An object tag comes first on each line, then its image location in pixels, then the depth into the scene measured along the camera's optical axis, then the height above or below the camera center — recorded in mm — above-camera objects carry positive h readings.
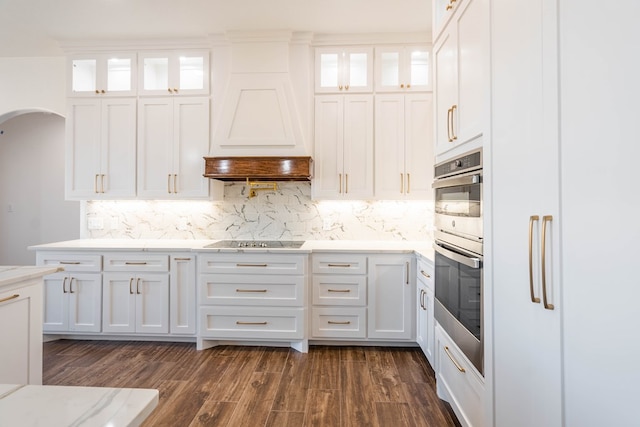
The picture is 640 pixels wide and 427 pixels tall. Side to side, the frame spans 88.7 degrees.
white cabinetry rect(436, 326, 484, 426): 1545 -894
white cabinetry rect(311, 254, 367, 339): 2920 -715
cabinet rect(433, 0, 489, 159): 1458 +726
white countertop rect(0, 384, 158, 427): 585 -367
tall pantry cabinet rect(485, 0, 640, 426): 729 +11
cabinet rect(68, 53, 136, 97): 3252 +1431
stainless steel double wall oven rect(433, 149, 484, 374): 1504 -186
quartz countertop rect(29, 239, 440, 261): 2875 -279
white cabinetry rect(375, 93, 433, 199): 3121 +673
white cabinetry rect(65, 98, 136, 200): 3256 +681
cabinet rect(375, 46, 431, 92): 3115 +1438
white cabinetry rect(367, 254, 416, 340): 2902 -691
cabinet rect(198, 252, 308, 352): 2848 -711
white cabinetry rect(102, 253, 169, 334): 2984 -711
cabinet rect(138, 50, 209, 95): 3205 +1436
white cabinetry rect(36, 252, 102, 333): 3010 -720
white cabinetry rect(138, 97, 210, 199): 3215 +698
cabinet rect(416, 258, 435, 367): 2454 -753
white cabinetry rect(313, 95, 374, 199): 3158 +681
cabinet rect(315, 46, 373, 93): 3160 +1448
